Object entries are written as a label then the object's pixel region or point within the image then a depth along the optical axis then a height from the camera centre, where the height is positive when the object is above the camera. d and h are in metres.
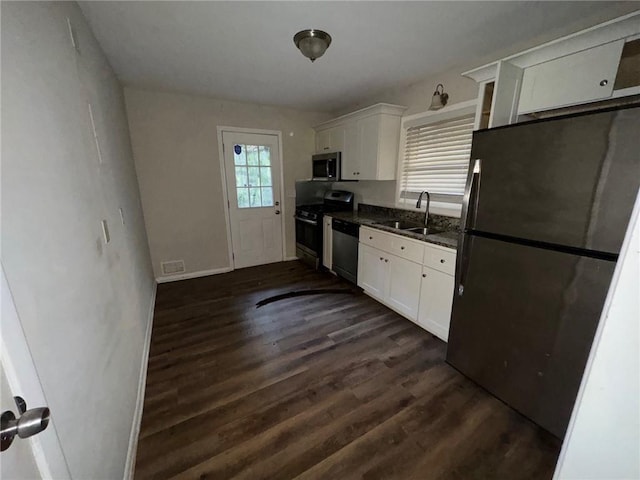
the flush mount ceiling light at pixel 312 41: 1.82 +0.93
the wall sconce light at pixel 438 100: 2.55 +0.75
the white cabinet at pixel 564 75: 1.39 +0.61
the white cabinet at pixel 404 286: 2.46 -1.03
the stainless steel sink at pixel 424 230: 2.57 -0.51
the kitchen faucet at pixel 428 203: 2.76 -0.27
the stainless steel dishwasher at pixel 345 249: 3.23 -0.88
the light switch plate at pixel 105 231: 1.44 -0.29
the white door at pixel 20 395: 0.52 -0.47
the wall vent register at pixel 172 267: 3.57 -1.19
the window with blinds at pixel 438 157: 2.56 +0.23
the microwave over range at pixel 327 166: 3.72 +0.18
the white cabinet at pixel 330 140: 3.66 +0.56
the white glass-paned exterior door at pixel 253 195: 3.75 -0.25
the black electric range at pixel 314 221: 3.87 -0.63
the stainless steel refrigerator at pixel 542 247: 1.19 -0.36
